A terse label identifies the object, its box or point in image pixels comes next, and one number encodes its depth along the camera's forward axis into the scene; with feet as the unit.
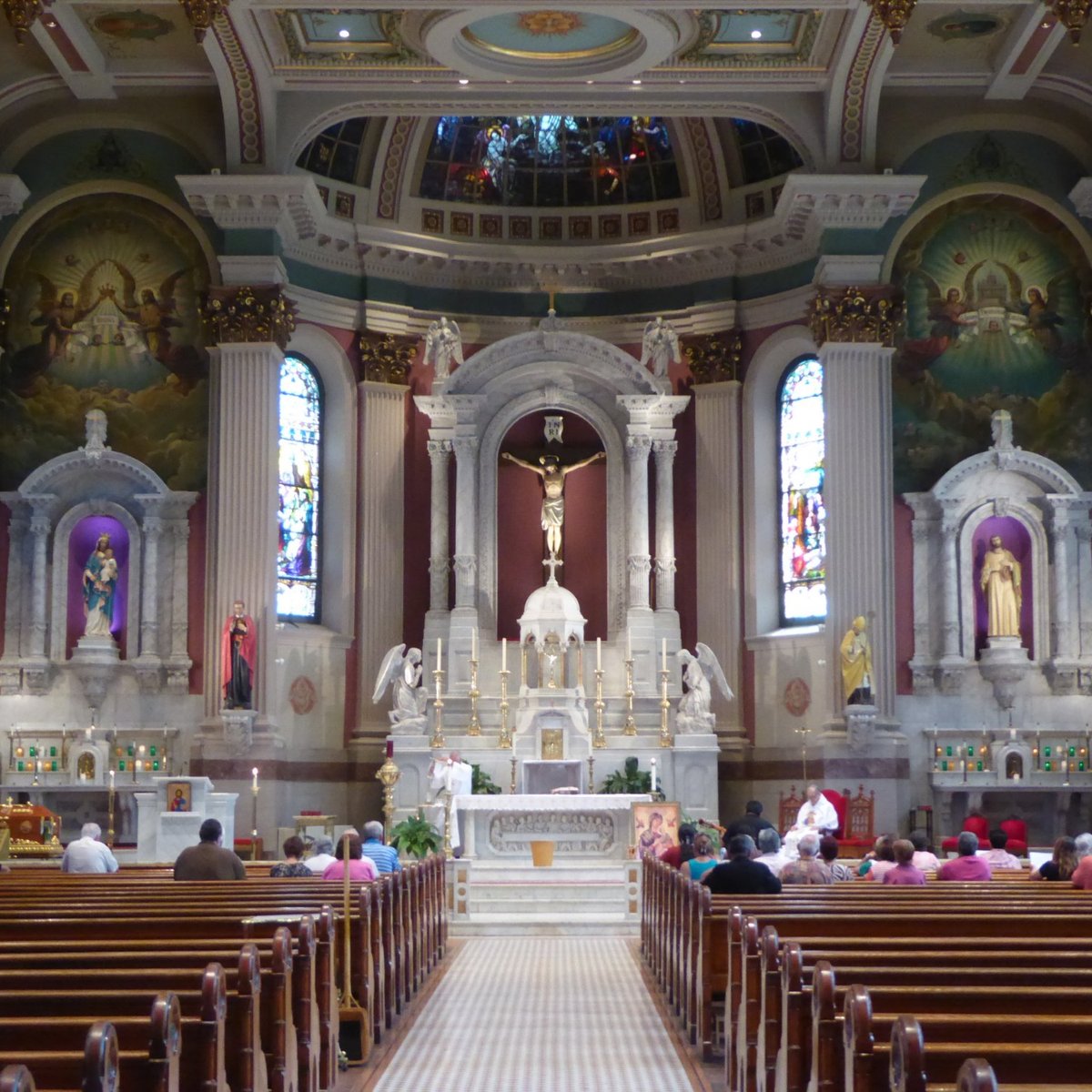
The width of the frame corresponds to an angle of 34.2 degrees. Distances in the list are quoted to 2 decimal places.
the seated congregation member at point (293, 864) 48.15
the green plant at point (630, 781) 79.56
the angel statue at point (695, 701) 81.87
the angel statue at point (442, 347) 86.74
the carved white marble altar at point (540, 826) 69.87
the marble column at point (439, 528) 86.94
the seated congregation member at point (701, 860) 47.03
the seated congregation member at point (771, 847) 50.60
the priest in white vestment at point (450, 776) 73.97
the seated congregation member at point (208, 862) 42.68
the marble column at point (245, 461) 80.74
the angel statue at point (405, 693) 81.00
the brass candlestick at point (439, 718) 81.71
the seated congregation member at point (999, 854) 55.01
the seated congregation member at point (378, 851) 50.83
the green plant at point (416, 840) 66.80
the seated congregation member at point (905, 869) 42.34
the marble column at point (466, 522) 86.12
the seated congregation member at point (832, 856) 45.44
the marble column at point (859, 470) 80.84
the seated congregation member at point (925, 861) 53.67
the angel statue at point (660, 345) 86.38
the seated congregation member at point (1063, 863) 44.68
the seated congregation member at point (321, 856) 51.83
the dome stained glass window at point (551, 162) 92.73
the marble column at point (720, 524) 87.81
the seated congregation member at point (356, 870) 44.14
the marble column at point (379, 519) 87.71
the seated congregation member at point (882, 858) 46.66
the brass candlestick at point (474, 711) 82.93
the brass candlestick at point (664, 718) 81.66
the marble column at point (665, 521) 87.04
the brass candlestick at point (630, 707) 82.64
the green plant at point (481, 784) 79.31
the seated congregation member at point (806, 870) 45.24
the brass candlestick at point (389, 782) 70.85
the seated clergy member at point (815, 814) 65.87
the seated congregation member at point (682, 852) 51.72
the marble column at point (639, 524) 86.33
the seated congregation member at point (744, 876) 40.27
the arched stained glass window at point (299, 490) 87.35
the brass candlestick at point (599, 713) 82.07
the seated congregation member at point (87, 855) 51.44
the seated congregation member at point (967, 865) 44.06
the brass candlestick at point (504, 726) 81.97
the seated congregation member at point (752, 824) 52.09
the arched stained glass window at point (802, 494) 86.94
